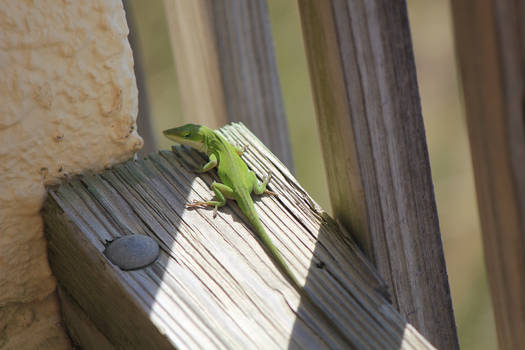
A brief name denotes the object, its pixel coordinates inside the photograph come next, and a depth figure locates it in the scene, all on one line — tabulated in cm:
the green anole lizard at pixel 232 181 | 158
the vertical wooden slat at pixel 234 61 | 182
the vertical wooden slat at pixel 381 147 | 154
